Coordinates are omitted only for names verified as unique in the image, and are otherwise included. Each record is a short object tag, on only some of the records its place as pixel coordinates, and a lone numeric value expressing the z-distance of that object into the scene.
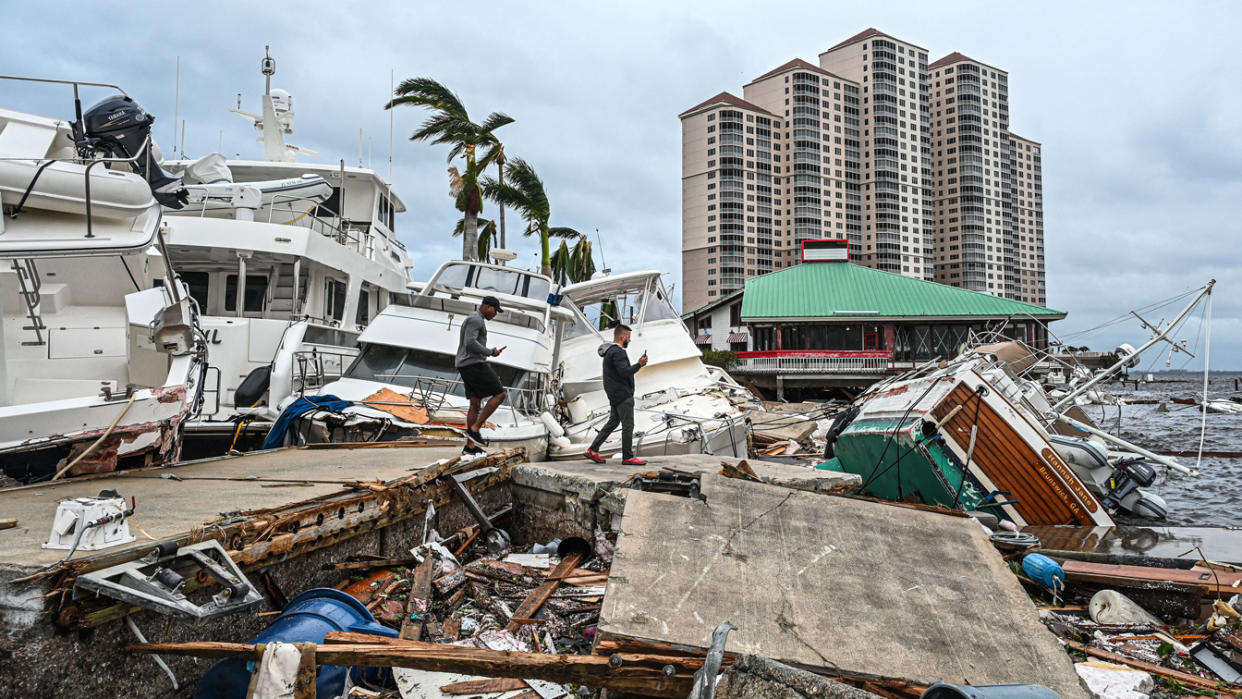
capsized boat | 8.76
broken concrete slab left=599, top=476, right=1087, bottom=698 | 3.01
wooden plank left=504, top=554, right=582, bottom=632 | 4.11
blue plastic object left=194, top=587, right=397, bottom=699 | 2.95
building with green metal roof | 36.97
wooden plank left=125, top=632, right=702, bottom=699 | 2.66
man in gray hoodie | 7.38
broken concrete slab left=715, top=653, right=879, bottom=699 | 2.56
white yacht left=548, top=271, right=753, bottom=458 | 10.20
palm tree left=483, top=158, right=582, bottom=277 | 21.86
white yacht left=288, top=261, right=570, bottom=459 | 8.67
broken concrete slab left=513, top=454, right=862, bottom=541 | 5.84
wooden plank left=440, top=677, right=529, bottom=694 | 3.22
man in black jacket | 7.48
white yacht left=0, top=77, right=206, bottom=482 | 5.13
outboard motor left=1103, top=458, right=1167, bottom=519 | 10.80
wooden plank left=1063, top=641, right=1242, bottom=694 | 3.57
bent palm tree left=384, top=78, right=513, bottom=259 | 19.67
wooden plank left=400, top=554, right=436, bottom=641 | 3.65
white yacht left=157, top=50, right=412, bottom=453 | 10.27
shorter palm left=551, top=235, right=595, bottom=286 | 32.84
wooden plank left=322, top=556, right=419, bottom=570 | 4.40
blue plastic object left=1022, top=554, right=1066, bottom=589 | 5.23
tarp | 8.55
